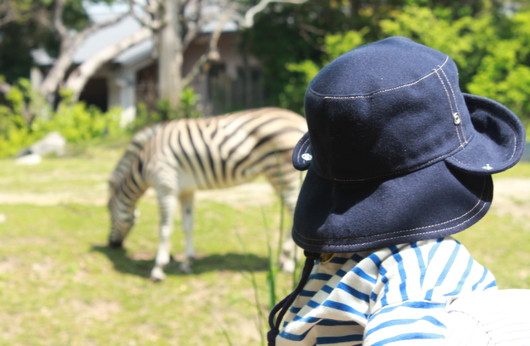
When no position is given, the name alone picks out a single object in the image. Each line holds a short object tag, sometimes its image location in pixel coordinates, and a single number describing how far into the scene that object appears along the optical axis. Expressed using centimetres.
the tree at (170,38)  1750
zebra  597
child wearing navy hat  125
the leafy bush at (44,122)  1816
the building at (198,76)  2212
